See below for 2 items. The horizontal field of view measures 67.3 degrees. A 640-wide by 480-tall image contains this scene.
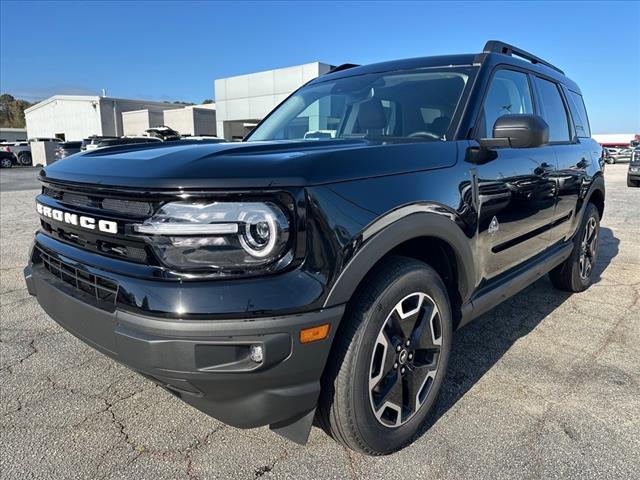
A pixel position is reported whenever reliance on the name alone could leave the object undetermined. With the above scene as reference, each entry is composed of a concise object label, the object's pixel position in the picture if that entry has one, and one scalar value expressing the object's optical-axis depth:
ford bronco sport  1.64
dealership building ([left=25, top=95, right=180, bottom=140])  42.34
